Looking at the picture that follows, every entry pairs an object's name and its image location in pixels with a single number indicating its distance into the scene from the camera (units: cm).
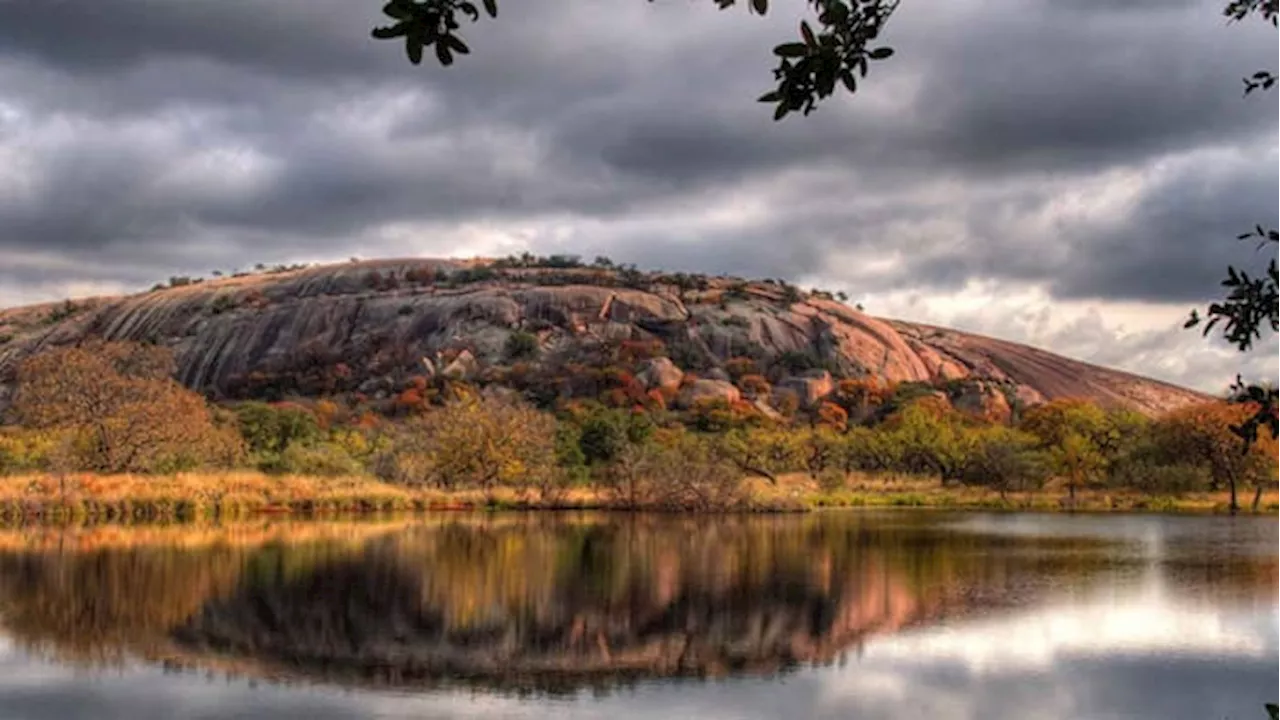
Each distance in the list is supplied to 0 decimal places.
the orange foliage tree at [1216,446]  6334
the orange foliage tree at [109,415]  4838
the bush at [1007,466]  7319
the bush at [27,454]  4734
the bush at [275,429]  6625
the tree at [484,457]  5784
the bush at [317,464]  5488
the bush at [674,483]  5509
